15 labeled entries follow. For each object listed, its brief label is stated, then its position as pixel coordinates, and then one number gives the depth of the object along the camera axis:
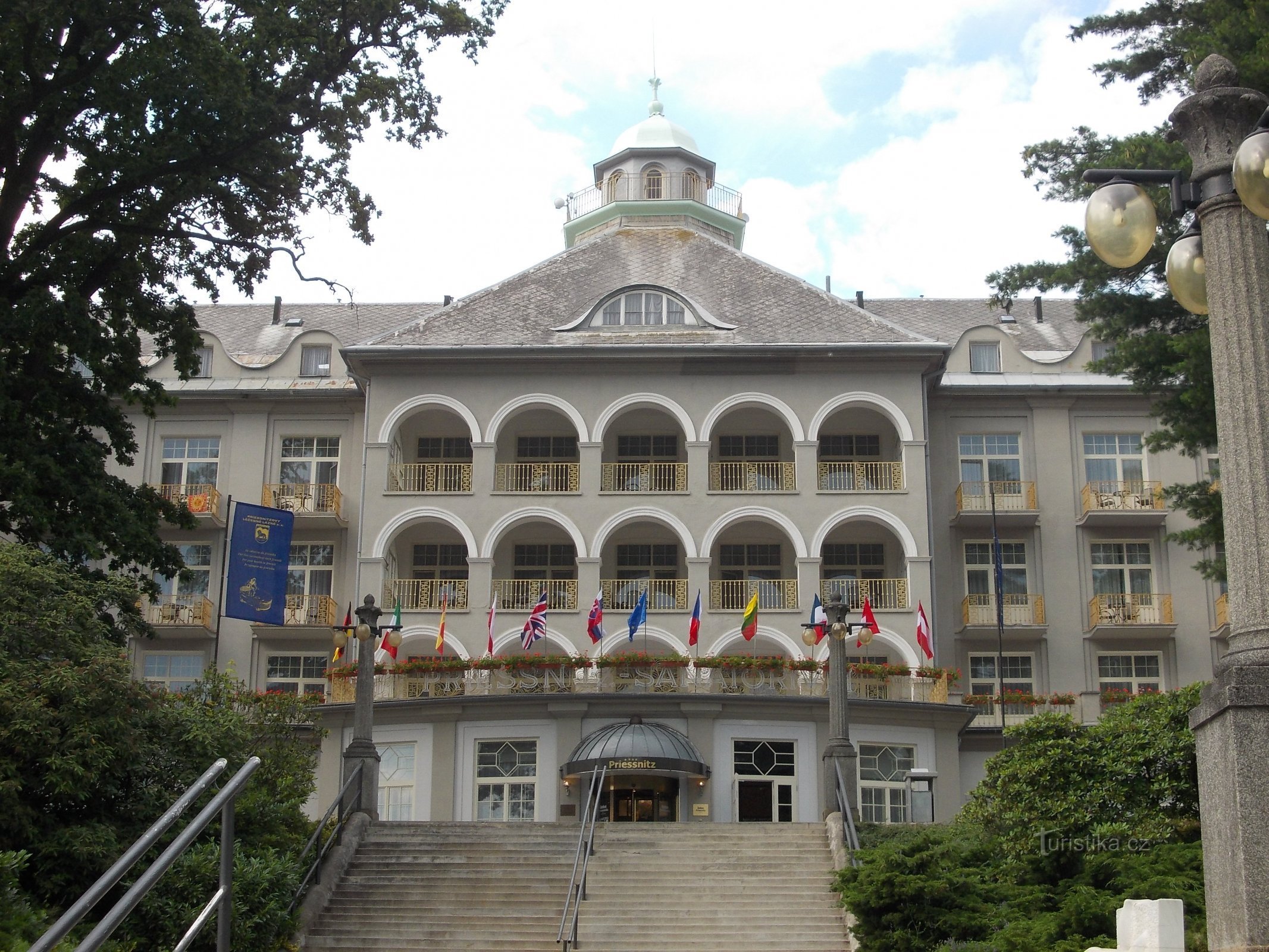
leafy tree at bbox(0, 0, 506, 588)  21.33
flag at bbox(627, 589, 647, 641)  35.19
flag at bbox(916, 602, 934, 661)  36.19
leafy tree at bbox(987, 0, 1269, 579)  23.69
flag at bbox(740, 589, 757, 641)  34.28
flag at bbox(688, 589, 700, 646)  35.62
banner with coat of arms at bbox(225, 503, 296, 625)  30.67
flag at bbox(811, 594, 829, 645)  32.91
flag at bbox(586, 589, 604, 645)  35.56
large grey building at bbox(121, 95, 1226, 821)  35.56
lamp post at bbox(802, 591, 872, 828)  25.95
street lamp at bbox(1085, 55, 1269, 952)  9.11
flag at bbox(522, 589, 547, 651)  35.09
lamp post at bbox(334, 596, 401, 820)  26.38
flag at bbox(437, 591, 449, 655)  37.38
